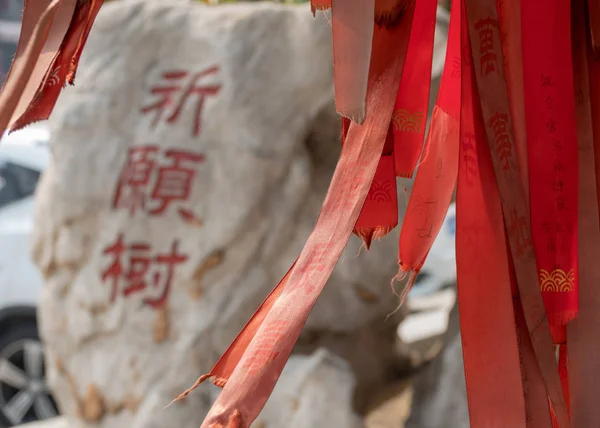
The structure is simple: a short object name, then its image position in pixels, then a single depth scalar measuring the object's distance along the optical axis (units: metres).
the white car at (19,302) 3.16
